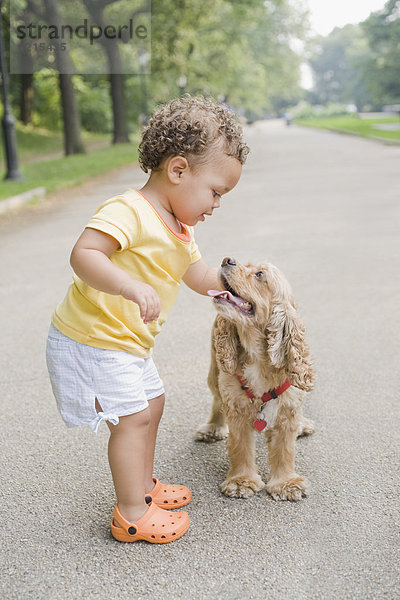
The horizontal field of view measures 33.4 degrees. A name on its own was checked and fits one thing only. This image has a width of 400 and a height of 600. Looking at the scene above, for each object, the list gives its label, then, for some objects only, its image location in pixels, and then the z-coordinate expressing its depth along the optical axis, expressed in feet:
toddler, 8.50
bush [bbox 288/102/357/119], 310.55
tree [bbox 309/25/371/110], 465.88
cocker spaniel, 9.29
